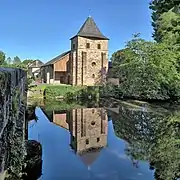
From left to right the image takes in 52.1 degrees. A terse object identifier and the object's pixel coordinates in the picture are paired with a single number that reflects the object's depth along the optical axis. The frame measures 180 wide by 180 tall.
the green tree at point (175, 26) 7.99
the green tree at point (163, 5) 6.34
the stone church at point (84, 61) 30.54
